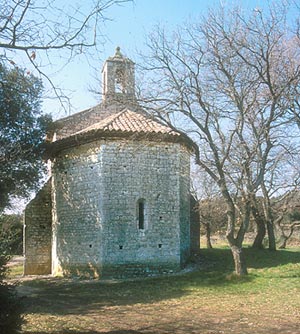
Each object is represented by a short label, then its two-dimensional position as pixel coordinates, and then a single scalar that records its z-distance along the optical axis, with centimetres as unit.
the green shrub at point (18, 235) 2657
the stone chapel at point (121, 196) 1609
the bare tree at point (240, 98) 1377
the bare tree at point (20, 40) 577
